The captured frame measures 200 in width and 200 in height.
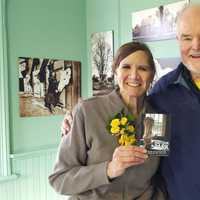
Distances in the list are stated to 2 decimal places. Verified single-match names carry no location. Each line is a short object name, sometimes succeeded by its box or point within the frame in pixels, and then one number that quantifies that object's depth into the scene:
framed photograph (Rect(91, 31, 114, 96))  3.54
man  1.29
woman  1.26
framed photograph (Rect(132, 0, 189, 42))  2.94
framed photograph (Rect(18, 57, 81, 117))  3.27
